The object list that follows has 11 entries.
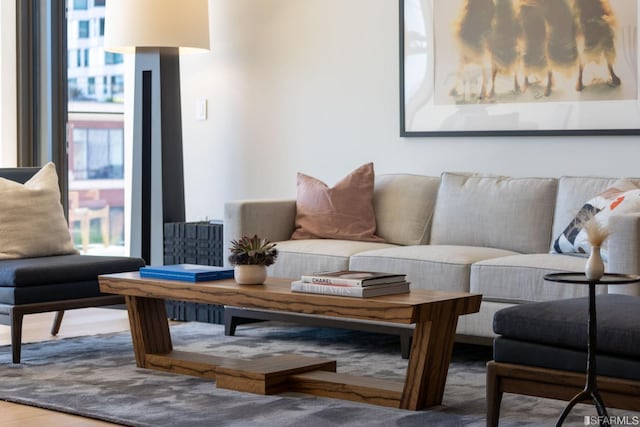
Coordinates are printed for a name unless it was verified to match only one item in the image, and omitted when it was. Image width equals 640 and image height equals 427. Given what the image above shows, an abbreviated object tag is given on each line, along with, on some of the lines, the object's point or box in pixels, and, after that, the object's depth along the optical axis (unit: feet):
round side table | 8.57
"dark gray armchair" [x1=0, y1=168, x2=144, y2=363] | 14.21
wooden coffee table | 11.30
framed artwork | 15.79
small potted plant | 12.75
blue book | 13.14
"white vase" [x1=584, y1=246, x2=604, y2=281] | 8.52
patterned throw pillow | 13.60
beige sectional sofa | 13.62
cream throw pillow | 15.80
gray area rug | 11.16
